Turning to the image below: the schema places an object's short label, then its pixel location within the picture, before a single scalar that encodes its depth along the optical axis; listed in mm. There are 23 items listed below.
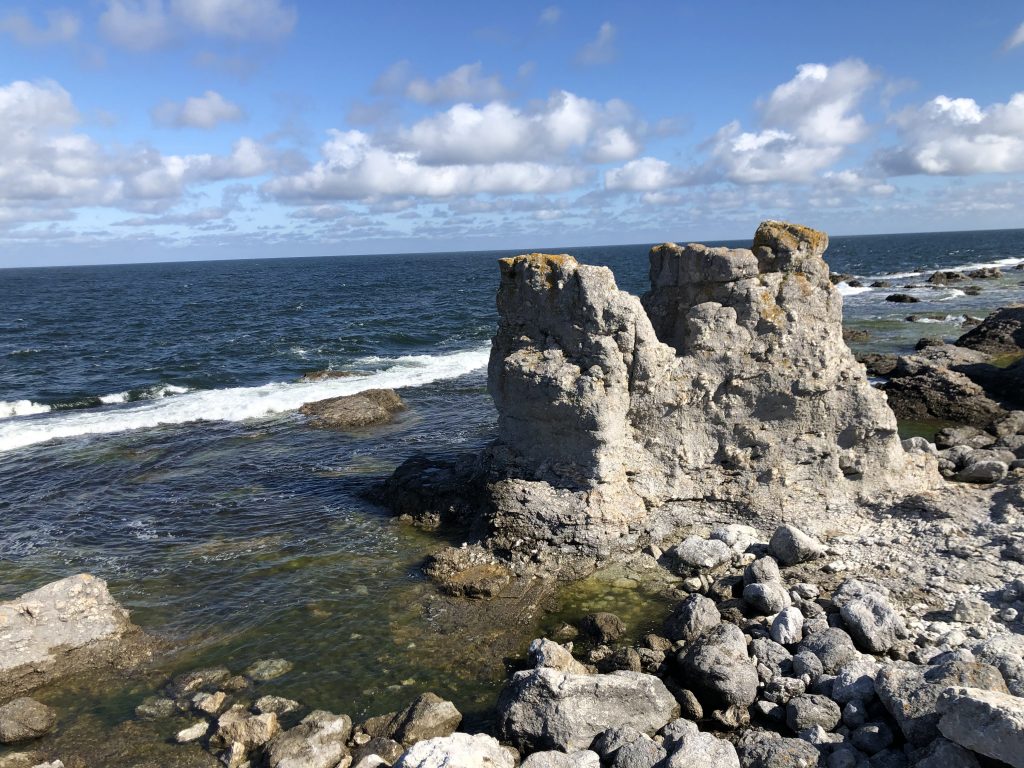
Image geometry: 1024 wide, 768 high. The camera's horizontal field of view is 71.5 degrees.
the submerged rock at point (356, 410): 27250
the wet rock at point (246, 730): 9867
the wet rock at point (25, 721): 10148
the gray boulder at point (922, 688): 8405
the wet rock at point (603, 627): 11922
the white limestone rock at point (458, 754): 8281
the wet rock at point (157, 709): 10570
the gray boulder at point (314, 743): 9312
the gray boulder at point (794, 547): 13328
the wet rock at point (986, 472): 16344
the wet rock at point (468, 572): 13555
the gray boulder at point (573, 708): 9375
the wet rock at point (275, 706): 10531
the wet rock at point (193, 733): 10023
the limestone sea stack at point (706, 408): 14969
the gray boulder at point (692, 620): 11539
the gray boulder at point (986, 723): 7191
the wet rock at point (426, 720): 9734
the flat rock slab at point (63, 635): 11758
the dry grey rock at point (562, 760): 8633
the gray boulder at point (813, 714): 9188
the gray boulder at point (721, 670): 9992
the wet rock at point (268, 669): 11469
